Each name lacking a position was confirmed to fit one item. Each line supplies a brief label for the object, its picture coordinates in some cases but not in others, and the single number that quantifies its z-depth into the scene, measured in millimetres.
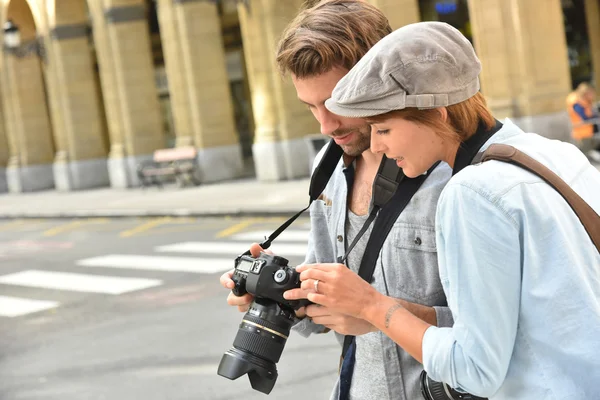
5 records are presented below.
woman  1663
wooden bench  23875
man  2277
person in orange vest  15094
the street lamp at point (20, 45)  27688
